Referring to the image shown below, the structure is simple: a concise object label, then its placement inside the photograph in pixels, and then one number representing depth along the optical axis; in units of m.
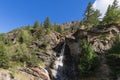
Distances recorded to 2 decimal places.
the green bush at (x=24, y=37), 32.70
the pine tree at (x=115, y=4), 32.27
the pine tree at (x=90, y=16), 32.60
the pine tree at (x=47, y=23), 38.60
